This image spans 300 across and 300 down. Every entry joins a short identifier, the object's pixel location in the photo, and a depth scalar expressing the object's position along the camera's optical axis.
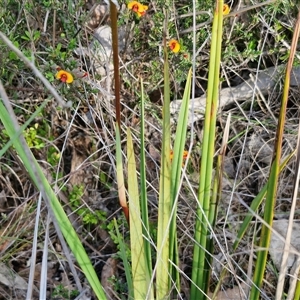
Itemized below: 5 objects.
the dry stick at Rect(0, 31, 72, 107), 0.46
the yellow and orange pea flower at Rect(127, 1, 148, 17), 1.27
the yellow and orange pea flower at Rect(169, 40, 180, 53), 1.28
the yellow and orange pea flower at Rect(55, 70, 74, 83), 1.21
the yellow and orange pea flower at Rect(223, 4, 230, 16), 1.27
